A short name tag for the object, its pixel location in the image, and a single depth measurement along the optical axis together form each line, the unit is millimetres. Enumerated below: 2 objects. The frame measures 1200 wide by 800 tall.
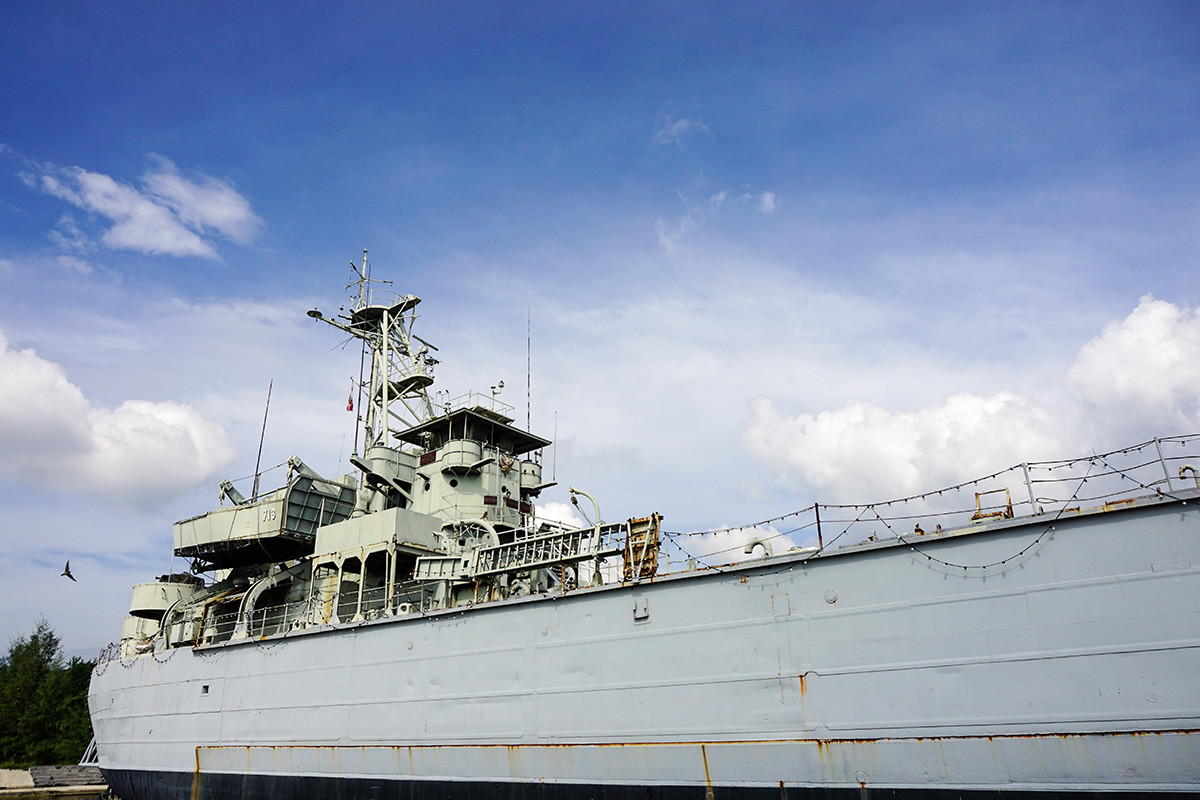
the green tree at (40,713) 43344
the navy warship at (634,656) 11938
